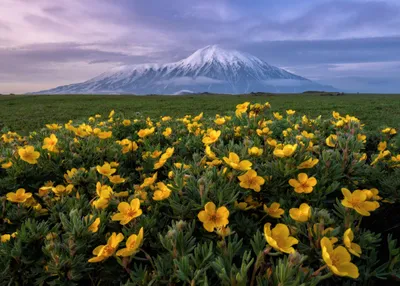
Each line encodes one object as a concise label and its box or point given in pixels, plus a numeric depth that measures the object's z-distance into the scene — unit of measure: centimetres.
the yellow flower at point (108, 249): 24
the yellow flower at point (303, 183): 32
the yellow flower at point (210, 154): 41
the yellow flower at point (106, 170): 39
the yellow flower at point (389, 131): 72
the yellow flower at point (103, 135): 53
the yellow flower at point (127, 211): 28
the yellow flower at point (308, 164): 36
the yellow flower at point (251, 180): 32
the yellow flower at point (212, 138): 45
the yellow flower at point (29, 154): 42
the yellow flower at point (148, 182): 37
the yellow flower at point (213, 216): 26
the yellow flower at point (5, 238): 30
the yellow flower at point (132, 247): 24
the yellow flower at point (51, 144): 47
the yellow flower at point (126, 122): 79
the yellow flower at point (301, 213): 27
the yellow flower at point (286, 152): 35
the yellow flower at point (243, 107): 57
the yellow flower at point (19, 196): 36
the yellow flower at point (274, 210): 31
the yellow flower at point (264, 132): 54
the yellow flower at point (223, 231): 24
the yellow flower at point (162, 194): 32
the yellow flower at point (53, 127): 73
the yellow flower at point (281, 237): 23
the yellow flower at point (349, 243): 22
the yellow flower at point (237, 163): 33
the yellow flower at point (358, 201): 28
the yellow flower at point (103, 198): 31
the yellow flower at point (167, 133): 66
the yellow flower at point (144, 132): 56
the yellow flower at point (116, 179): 39
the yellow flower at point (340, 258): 22
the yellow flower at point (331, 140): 48
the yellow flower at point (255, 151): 39
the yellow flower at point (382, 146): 56
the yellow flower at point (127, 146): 54
